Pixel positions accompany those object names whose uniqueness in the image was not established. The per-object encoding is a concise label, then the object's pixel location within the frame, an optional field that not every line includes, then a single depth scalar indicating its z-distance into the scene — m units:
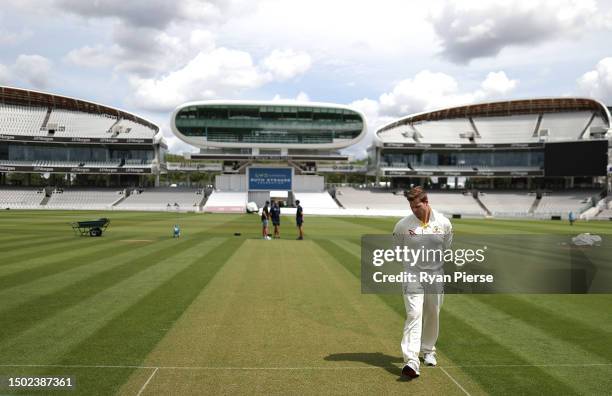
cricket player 5.70
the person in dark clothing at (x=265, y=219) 22.73
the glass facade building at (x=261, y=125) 82.00
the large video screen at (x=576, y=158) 64.44
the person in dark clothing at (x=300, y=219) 23.13
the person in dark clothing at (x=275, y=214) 23.64
